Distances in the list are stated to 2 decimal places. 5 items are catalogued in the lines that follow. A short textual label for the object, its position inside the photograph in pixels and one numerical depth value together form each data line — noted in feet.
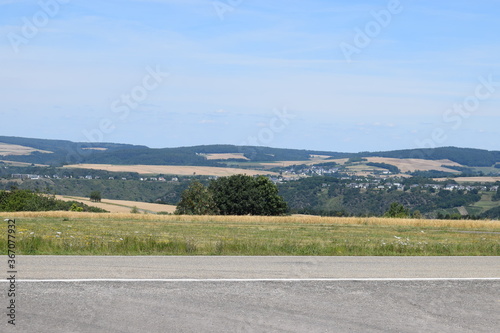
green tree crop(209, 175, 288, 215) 268.41
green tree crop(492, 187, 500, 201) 478.18
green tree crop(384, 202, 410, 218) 278.26
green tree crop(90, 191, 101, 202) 440.21
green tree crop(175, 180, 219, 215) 267.18
